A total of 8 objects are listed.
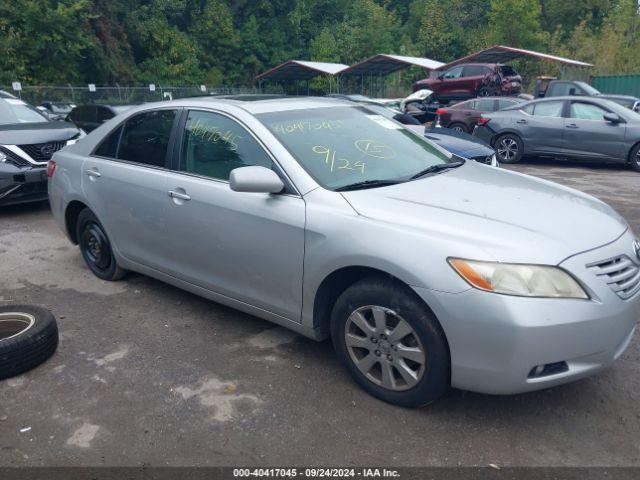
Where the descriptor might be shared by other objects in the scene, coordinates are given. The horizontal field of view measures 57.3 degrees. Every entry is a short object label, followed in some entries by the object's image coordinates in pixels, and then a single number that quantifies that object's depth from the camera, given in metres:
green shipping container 26.09
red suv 23.48
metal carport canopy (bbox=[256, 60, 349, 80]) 34.06
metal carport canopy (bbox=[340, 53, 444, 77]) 32.00
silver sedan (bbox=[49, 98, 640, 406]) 2.71
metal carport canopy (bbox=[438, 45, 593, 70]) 27.95
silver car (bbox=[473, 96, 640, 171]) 11.06
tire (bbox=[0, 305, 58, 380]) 3.51
